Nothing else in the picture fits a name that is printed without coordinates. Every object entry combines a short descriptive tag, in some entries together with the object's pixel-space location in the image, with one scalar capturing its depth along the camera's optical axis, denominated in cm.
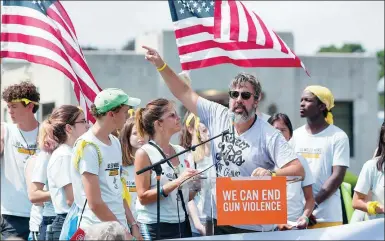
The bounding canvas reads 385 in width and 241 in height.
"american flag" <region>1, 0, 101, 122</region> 1236
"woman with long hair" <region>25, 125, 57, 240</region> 1195
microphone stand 998
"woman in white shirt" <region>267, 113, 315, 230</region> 1116
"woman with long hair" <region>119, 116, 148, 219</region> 1296
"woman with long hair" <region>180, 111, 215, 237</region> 1318
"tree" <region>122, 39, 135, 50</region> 11313
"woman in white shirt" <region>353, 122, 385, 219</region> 1134
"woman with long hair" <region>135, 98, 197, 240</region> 1124
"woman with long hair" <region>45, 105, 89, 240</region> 1145
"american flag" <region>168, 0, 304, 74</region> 1232
